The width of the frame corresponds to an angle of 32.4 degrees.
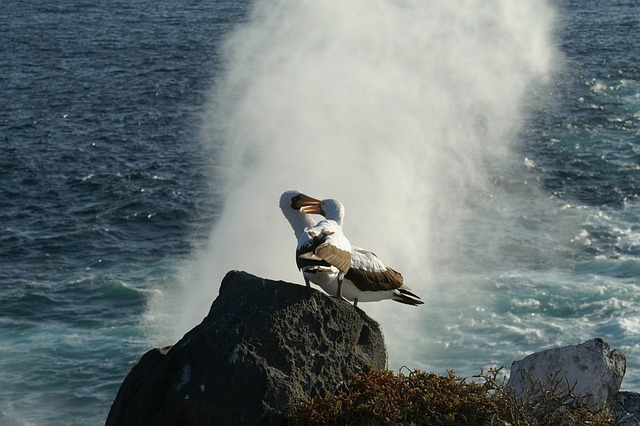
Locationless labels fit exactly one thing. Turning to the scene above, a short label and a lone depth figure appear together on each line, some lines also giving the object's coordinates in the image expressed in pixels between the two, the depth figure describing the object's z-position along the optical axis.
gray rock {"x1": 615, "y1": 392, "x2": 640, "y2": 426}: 16.22
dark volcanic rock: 14.41
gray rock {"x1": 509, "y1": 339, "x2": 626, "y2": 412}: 15.82
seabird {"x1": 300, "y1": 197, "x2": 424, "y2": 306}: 15.70
